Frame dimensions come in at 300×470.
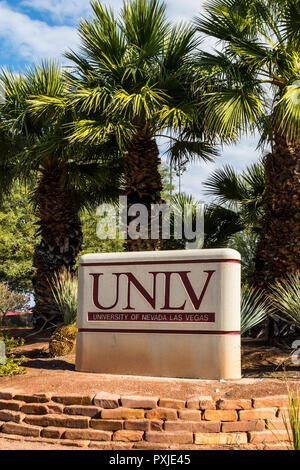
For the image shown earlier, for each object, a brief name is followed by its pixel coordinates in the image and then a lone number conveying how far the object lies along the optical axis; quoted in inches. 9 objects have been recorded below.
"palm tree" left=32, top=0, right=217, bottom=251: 438.6
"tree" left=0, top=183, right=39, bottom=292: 955.3
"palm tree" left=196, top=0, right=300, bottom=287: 398.9
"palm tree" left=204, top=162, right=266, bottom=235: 546.9
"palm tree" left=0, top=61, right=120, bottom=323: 515.2
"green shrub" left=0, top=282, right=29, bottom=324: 637.3
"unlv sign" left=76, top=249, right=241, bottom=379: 294.0
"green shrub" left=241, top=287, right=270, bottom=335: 335.3
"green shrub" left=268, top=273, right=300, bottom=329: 323.3
